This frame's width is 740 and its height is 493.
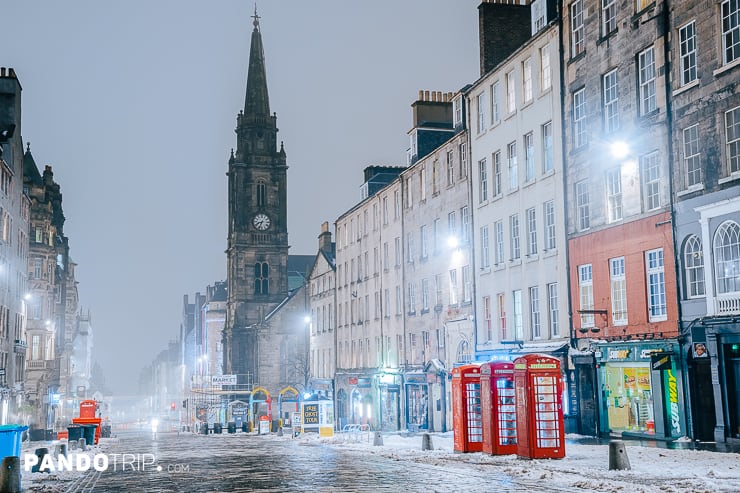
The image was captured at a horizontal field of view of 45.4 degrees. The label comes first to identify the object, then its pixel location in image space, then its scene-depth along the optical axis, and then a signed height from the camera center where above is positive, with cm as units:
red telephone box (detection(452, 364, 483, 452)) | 2538 -139
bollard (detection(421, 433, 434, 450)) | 2755 -244
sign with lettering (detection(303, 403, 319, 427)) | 4619 -247
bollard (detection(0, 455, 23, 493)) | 1731 -202
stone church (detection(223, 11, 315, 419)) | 9750 +1213
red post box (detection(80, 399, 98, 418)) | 4688 -197
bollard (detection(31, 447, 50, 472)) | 2289 -224
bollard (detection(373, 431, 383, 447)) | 3172 -266
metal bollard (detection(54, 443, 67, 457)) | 2688 -233
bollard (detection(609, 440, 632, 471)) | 1855 -204
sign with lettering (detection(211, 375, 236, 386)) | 7309 -90
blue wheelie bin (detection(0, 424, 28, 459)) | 1956 -147
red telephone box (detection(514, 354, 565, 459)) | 2172 -115
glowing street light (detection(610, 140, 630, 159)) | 2939 +702
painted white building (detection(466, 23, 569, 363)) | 3403 +654
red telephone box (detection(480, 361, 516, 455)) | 2375 -123
